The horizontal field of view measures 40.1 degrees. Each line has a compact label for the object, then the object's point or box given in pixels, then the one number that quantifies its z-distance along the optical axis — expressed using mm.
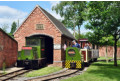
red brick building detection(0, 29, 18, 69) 15715
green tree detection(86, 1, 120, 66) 16859
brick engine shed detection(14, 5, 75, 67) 18594
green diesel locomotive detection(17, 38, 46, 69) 15695
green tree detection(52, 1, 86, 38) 39875
